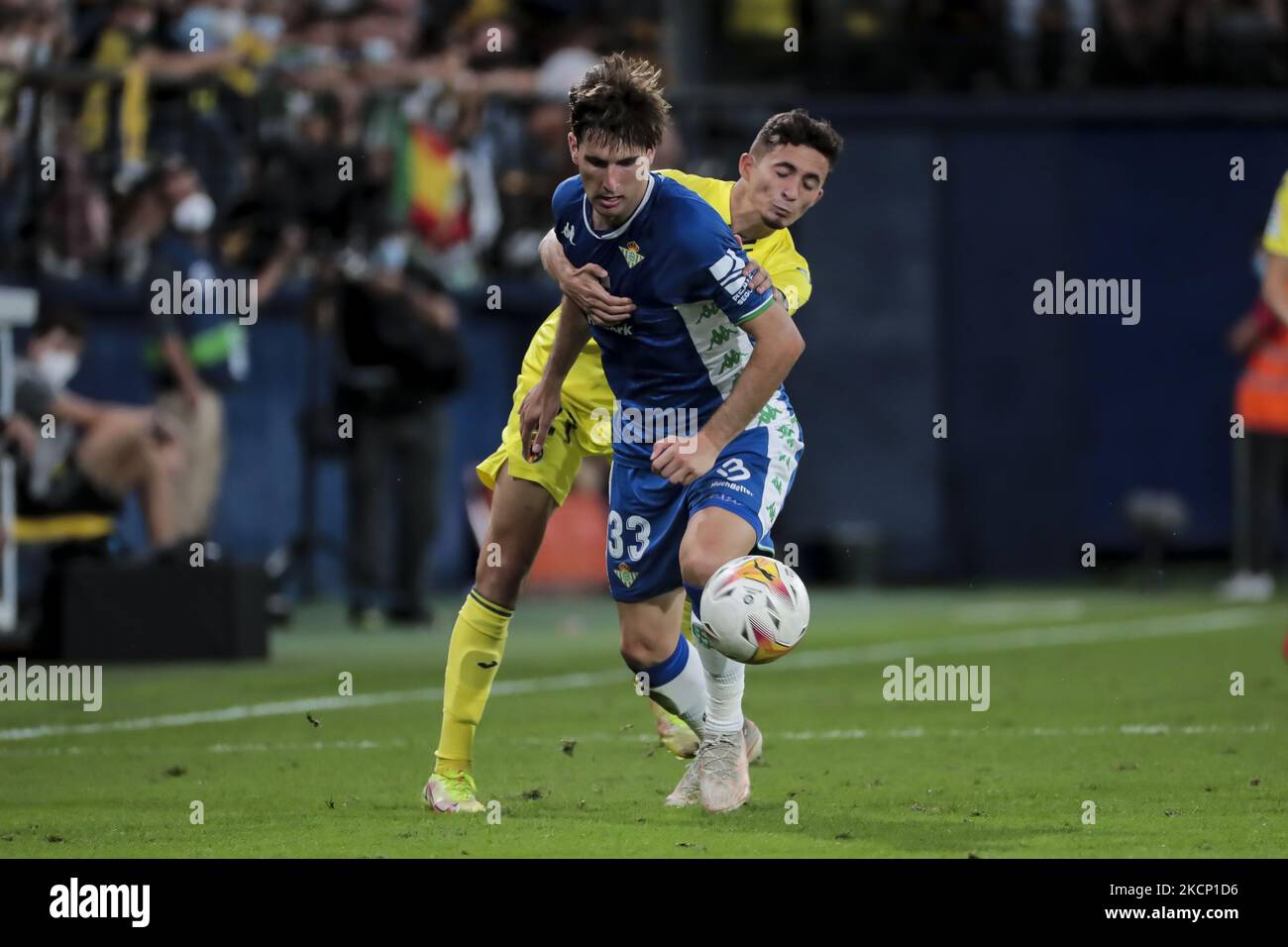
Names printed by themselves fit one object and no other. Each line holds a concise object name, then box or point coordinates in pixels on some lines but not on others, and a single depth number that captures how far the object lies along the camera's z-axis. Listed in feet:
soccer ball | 23.77
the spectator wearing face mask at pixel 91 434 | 49.08
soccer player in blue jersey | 23.94
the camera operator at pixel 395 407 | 54.49
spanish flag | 62.59
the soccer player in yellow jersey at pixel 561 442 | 25.72
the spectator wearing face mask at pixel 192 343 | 52.21
